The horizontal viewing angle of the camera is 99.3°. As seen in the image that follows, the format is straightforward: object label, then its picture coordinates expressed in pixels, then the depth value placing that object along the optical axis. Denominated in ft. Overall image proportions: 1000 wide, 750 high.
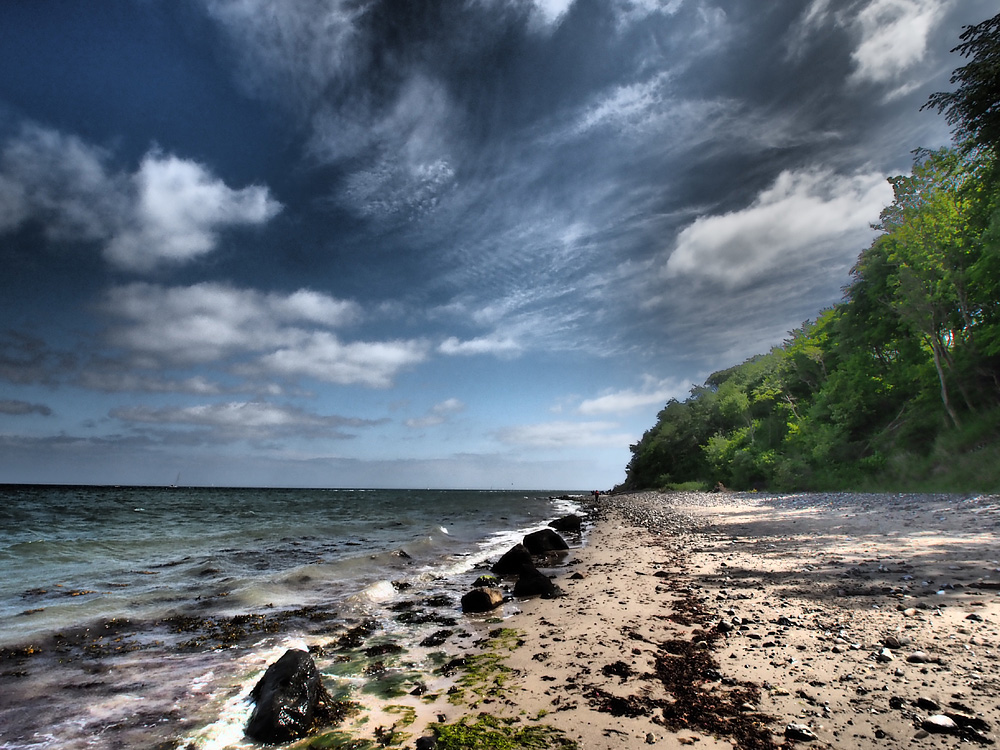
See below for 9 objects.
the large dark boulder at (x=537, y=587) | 34.54
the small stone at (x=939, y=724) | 10.78
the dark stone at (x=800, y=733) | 11.60
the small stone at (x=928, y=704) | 11.79
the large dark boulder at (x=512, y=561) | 44.71
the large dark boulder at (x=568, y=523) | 91.76
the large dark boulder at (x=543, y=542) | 60.49
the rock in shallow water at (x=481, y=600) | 31.78
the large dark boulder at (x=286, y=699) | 15.37
